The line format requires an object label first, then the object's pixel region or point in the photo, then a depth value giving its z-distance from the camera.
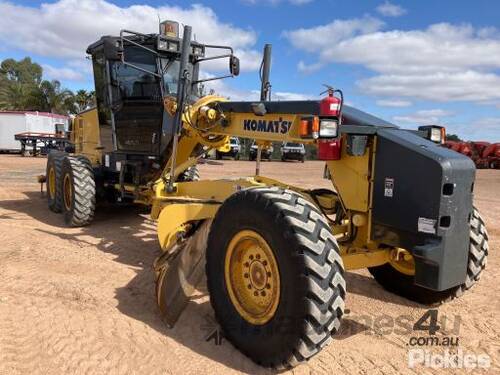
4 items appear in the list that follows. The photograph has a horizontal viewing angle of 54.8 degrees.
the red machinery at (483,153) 32.31
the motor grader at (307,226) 3.12
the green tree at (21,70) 68.53
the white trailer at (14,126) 29.70
